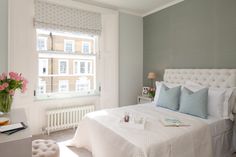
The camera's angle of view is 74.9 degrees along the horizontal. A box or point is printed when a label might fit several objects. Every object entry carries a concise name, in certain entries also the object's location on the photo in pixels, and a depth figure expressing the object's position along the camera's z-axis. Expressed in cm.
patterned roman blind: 296
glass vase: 153
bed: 153
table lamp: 363
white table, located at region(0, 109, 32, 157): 104
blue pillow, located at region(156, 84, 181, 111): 265
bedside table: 372
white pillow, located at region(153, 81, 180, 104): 307
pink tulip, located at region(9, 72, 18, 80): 156
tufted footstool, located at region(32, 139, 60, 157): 163
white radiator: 309
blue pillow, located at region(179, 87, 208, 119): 228
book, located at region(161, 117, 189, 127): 192
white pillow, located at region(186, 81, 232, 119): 229
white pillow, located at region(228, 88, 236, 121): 233
